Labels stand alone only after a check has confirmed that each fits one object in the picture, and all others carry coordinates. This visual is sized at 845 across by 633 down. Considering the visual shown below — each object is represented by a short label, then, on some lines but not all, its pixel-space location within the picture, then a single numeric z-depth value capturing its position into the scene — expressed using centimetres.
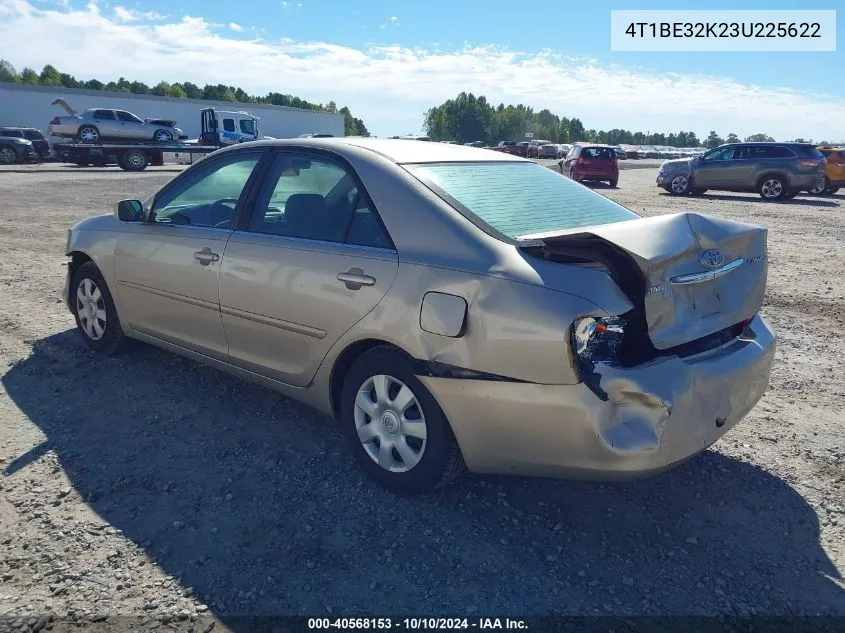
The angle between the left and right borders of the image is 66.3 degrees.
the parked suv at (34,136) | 2828
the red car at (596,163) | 2352
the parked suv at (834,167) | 2027
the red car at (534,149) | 5768
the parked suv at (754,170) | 1850
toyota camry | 253
